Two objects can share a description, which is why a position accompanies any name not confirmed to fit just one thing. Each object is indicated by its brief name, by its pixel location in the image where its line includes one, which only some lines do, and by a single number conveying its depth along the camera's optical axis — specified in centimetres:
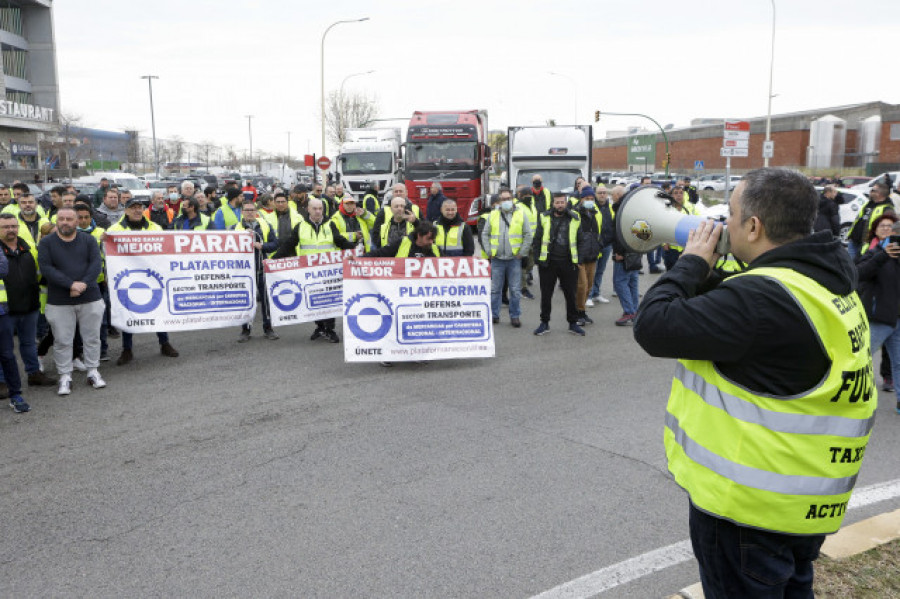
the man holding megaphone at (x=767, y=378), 206
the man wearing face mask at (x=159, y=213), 1173
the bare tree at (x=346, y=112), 6600
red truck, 2267
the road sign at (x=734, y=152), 1780
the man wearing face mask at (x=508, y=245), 998
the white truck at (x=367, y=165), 2819
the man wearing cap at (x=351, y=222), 981
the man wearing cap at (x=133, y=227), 838
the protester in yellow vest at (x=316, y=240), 941
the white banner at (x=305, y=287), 909
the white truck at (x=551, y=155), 1942
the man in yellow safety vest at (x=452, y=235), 912
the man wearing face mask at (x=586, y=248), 1020
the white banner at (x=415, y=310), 798
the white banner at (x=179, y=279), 835
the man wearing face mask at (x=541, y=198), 1347
